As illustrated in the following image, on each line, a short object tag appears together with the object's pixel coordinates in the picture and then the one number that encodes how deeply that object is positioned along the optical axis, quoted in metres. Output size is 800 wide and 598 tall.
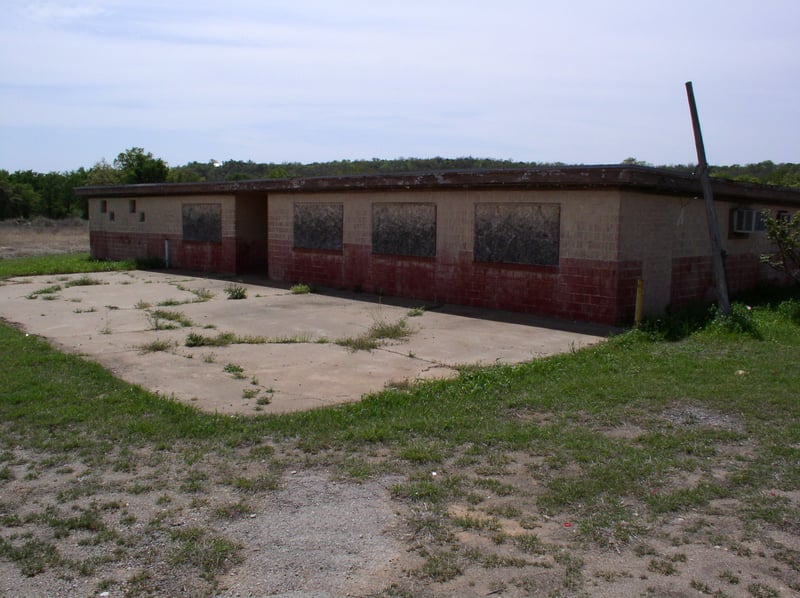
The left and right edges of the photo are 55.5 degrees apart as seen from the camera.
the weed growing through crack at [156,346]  10.81
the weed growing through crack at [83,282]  19.92
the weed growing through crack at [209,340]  11.35
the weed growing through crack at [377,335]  11.30
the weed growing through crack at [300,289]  18.41
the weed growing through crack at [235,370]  9.36
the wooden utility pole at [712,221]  13.22
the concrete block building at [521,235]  13.42
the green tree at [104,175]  49.42
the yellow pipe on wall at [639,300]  12.89
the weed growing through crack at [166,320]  13.02
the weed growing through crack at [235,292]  17.20
